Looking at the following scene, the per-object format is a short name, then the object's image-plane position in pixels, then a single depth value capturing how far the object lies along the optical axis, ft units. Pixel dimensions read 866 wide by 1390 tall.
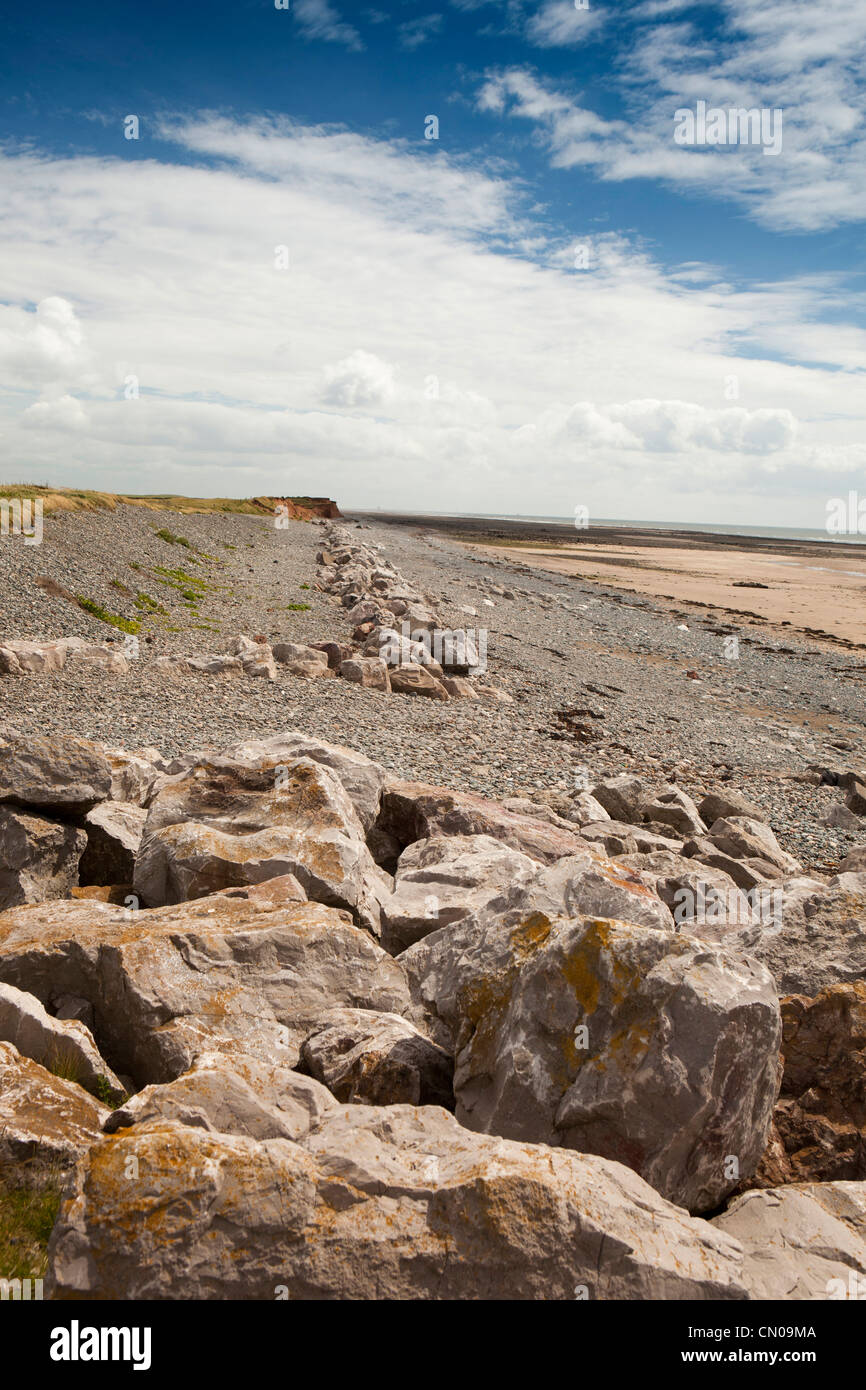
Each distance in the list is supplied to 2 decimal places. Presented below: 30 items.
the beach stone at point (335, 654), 78.43
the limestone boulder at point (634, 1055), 16.93
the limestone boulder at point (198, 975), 20.07
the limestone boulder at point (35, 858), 27.27
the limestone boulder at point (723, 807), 52.19
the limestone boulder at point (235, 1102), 15.65
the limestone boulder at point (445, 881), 27.71
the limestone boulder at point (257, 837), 27.04
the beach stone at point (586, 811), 45.88
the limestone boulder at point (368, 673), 71.46
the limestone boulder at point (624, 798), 49.39
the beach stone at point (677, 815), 48.24
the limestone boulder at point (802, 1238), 14.76
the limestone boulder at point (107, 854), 30.30
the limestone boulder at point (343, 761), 35.63
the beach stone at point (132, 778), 34.63
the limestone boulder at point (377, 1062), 18.61
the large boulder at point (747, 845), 45.21
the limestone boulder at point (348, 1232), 12.87
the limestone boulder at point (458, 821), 36.32
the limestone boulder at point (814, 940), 26.23
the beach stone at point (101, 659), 65.31
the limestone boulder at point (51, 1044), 18.75
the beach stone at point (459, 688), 74.18
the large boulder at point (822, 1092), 18.83
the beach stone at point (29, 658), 59.31
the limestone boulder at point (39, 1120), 16.02
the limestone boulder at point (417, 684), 72.49
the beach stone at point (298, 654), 76.54
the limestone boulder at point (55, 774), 29.14
